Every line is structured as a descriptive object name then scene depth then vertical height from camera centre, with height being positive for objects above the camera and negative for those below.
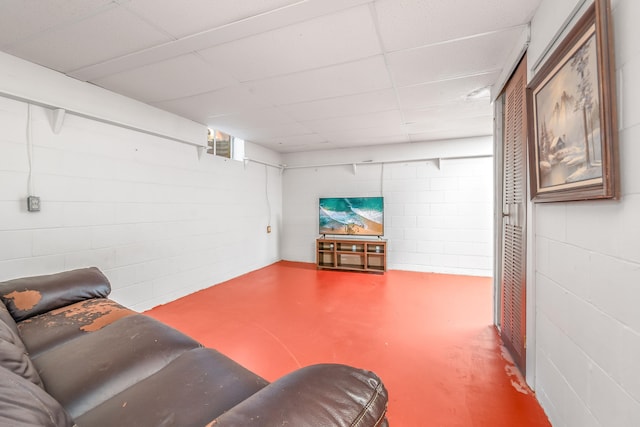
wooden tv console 4.84 -0.70
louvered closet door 1.90 -0.03
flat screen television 4.89 +0.03
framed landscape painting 0.95 +0.44
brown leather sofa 0.64 -0.62
